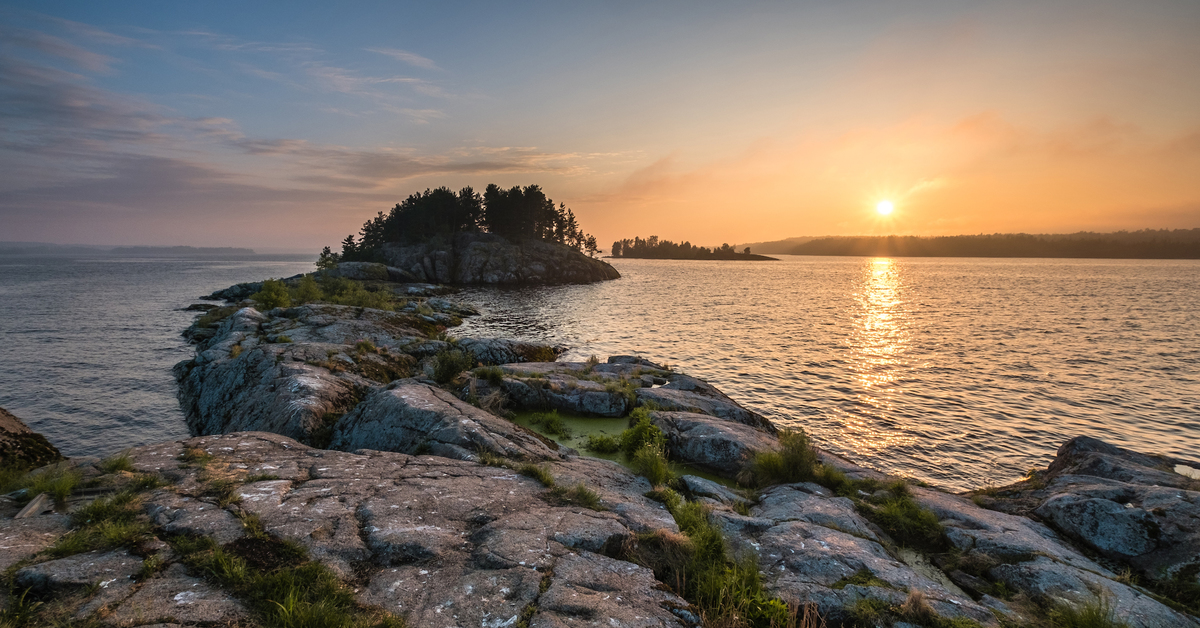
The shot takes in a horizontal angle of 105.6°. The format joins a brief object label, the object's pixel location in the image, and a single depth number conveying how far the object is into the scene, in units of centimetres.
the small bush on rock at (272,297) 3722
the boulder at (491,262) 9569
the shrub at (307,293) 4237
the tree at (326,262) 7456
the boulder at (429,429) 1036
